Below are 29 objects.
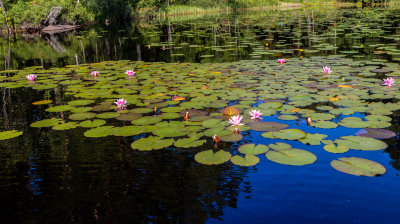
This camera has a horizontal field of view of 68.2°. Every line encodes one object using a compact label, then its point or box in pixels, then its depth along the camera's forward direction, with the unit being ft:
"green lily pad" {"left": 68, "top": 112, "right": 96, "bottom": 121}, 13.52
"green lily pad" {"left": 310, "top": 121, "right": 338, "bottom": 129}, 11.41
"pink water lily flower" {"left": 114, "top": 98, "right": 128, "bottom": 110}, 14.47
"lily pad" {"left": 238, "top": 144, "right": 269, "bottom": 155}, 9.68
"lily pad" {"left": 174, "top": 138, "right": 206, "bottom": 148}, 10.21
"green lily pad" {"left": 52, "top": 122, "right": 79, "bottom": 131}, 12.45
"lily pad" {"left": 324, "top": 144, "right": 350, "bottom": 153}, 9.53
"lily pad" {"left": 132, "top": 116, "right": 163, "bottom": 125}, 12.54
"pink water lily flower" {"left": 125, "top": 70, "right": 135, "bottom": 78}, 22.09
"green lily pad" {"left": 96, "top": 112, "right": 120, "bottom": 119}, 13.42
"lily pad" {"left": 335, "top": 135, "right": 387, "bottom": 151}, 9.70
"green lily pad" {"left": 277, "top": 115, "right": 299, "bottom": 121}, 12.31
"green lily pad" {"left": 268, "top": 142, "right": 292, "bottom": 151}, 9.77
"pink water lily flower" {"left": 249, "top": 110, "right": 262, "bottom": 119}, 12.32
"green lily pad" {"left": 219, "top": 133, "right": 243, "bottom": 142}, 10.62
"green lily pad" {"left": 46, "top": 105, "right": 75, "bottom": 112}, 14.96
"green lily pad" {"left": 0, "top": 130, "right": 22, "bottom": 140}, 11.82
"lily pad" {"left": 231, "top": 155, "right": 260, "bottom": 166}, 9.06
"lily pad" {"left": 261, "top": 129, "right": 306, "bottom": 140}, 10.60
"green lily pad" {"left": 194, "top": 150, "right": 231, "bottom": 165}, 9.08
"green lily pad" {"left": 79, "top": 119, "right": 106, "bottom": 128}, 12.57
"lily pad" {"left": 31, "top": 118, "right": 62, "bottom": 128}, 13.00
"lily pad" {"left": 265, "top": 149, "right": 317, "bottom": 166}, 8.94
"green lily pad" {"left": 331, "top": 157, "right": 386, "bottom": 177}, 8.24
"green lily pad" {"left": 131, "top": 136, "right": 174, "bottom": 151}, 10.28
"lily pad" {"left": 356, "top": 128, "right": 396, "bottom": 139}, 10.47
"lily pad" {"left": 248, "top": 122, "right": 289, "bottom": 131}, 11.53
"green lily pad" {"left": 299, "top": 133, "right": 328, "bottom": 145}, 10.18
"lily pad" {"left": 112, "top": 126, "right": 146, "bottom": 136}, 11.58
